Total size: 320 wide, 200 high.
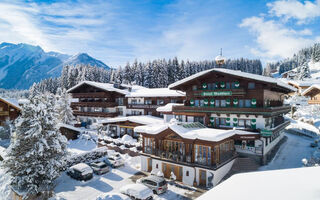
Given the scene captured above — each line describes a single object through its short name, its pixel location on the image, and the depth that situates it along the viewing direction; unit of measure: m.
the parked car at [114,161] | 26.95
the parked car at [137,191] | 17.69
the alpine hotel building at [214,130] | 21.58
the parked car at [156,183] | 19.48
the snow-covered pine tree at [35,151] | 17.73
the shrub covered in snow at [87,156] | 26.72
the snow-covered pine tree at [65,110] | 49.77
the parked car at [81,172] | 22.80
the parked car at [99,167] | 24.80
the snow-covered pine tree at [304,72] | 91.31
